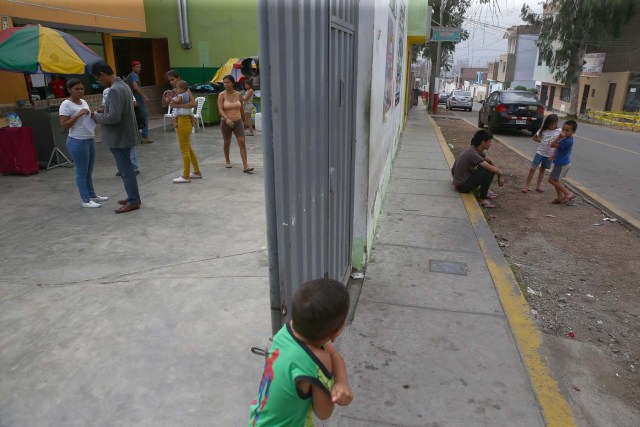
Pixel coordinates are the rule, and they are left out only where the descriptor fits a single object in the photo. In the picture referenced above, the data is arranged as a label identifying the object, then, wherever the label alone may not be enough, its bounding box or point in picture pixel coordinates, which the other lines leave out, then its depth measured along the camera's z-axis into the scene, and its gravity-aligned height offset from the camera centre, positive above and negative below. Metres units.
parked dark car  15.46 -1.08
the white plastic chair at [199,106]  12.75 -0.74
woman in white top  5.59 -0.64
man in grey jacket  5.30 -0.53
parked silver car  34.19 -1.60
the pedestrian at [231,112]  7.54 -0.54
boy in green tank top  1.51 -0.92
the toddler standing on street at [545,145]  7.32 -1.01
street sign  16.50 +1.64
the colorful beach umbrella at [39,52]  6.57 +0.37
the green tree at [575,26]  27.62 +3.37
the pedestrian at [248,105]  10.90 -0.66
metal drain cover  4.45 -1.79
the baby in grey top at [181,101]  6.99 -0.34
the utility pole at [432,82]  28.12 -0.14
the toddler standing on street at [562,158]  6.84 -1.14
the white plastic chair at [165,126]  12.65 -1.28
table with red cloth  7.21 -1.12
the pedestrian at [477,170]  6.77 -1.33
